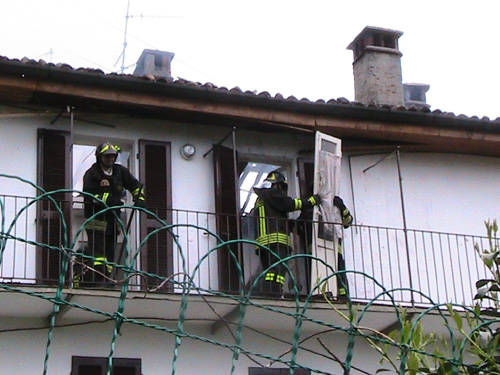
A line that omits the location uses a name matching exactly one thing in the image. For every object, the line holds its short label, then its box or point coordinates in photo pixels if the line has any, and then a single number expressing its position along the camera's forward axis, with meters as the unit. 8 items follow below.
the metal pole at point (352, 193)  15.21
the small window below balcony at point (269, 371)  13.68
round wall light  14.45
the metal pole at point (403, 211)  14.59
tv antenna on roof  19.98
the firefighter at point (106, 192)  13.05
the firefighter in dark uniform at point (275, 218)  13.86
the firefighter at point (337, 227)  14.23
